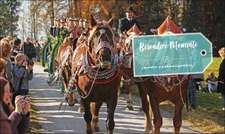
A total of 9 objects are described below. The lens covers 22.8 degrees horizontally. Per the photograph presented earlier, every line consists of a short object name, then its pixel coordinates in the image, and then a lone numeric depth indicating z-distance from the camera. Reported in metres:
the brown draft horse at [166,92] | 10.62
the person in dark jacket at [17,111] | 6.01
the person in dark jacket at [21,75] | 10.81
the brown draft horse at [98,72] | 10.34
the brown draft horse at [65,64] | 13.84
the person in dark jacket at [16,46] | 15.98
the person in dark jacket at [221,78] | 13.74
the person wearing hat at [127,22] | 14.07
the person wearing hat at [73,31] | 14.49
